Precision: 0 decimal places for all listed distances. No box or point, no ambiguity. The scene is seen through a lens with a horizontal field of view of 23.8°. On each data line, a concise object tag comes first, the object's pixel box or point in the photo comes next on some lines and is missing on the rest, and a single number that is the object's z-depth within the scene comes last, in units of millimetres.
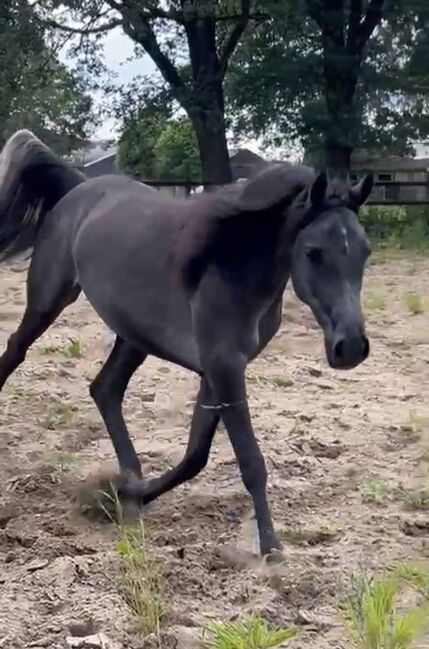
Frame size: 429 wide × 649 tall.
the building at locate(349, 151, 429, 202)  23812
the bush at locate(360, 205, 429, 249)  17359
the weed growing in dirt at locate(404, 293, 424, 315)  9531
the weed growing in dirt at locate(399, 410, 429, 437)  5477
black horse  3496
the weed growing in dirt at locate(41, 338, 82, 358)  7430
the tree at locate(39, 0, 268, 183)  22062
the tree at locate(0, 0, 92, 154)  21522
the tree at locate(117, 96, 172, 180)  24156
